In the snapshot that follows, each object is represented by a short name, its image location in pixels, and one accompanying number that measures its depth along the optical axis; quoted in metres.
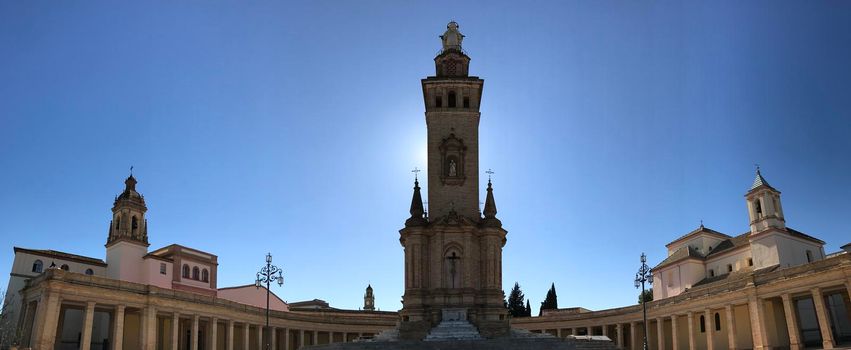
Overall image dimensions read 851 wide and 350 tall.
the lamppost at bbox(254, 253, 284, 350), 41.28
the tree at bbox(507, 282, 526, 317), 92.00
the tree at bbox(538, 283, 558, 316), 88.88
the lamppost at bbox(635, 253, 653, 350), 43.00
